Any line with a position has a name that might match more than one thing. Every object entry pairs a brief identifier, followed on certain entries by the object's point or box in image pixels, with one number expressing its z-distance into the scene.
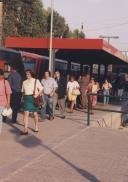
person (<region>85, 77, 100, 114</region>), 15.03
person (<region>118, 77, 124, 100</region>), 22.83
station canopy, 15.64
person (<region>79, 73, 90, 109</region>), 14.97
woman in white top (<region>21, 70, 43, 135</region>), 8.62
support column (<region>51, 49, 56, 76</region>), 12.59
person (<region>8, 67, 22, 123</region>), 10.23
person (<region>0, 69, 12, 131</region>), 7.79
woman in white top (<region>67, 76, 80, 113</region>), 13.69
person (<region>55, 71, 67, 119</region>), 11.73
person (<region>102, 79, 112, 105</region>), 19.16
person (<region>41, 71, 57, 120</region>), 10.74
